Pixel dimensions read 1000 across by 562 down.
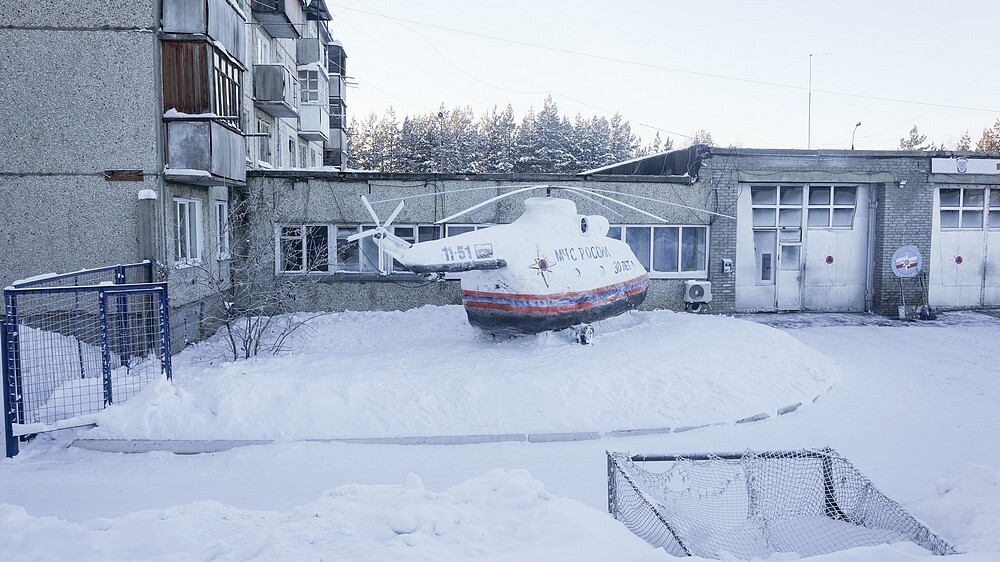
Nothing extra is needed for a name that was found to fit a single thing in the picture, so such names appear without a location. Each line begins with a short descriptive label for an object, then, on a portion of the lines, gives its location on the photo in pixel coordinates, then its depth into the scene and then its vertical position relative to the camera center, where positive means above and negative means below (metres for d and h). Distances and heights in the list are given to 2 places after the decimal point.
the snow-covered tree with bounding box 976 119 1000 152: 63.14 +9.31
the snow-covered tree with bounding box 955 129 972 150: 68.75 +9.88
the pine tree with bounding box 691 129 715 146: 82.89 +12.52
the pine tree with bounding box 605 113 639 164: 59.41 +9.05
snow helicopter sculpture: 10.77 -0.38
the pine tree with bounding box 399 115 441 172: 55.22 +8.02
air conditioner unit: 16.67 -1.09
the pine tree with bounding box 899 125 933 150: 68.62 +9.92
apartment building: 11.35 +1.89
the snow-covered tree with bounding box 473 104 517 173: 56.03 +8.29
